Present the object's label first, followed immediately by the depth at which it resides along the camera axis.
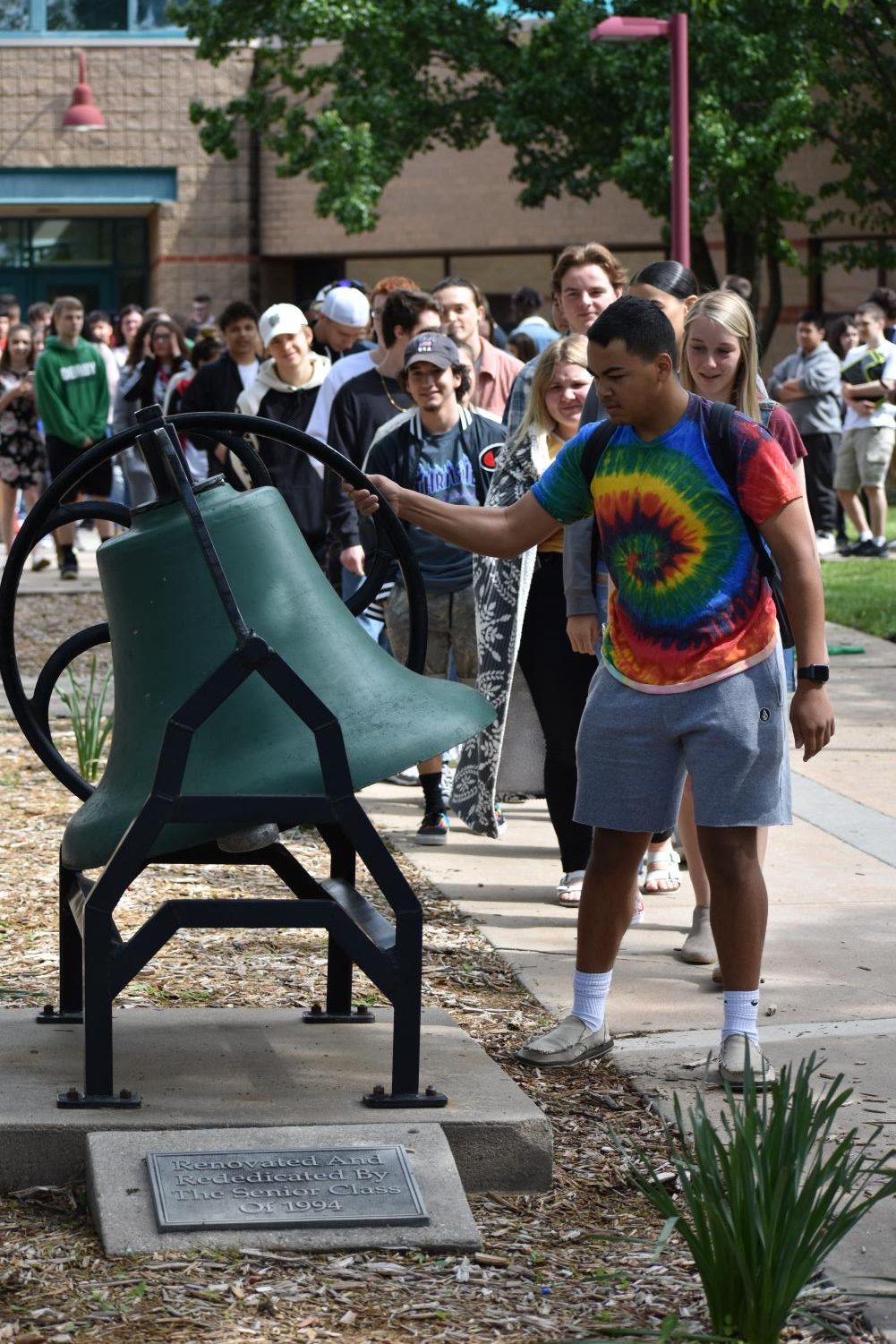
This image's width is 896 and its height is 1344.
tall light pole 14.00
